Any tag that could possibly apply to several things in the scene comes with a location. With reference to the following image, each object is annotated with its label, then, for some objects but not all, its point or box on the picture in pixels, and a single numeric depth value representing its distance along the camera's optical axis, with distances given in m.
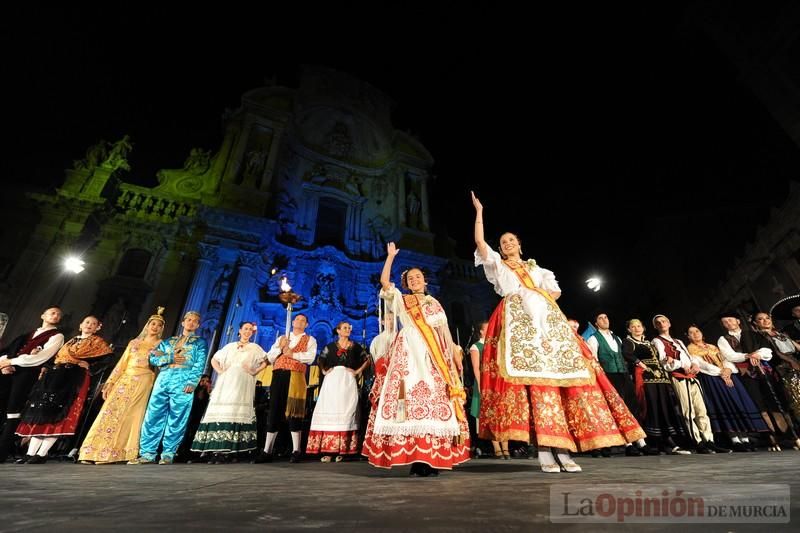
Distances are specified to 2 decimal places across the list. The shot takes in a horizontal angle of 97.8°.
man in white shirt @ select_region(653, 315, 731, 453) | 4.46
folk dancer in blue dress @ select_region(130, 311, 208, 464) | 4.10
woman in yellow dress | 3.92
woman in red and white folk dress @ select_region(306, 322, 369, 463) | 4.30
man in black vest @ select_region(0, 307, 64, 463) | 3.94
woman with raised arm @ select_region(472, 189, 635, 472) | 2.39
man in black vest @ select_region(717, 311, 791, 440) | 4.83
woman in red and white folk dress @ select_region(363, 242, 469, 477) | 2.50
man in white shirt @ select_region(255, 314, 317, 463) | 4.43
